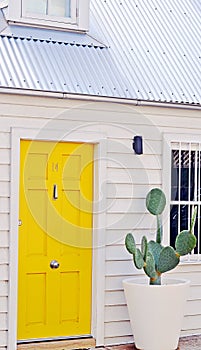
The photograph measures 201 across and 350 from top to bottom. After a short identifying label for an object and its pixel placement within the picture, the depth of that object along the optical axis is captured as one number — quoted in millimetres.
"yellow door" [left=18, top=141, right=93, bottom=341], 6621
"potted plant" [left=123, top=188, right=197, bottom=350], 6582
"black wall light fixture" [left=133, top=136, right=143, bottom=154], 7051
